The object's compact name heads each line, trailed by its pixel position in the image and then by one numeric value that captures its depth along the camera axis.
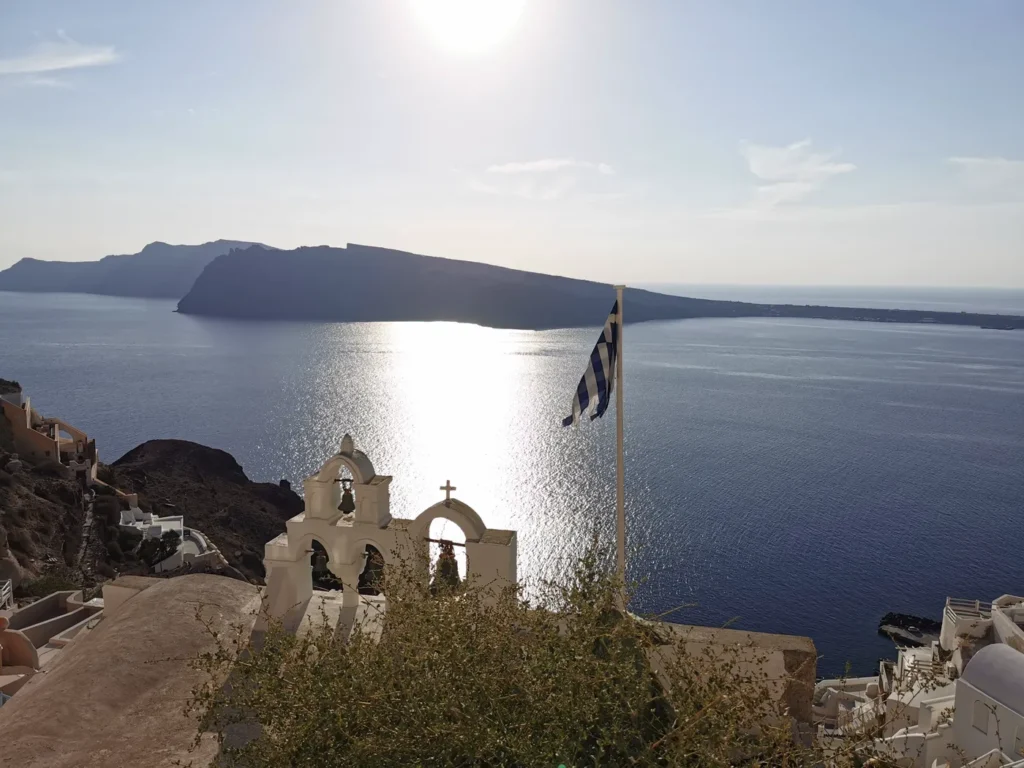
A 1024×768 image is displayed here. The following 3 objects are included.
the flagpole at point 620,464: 8.69
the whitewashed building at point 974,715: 14.37
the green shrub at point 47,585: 24.14
